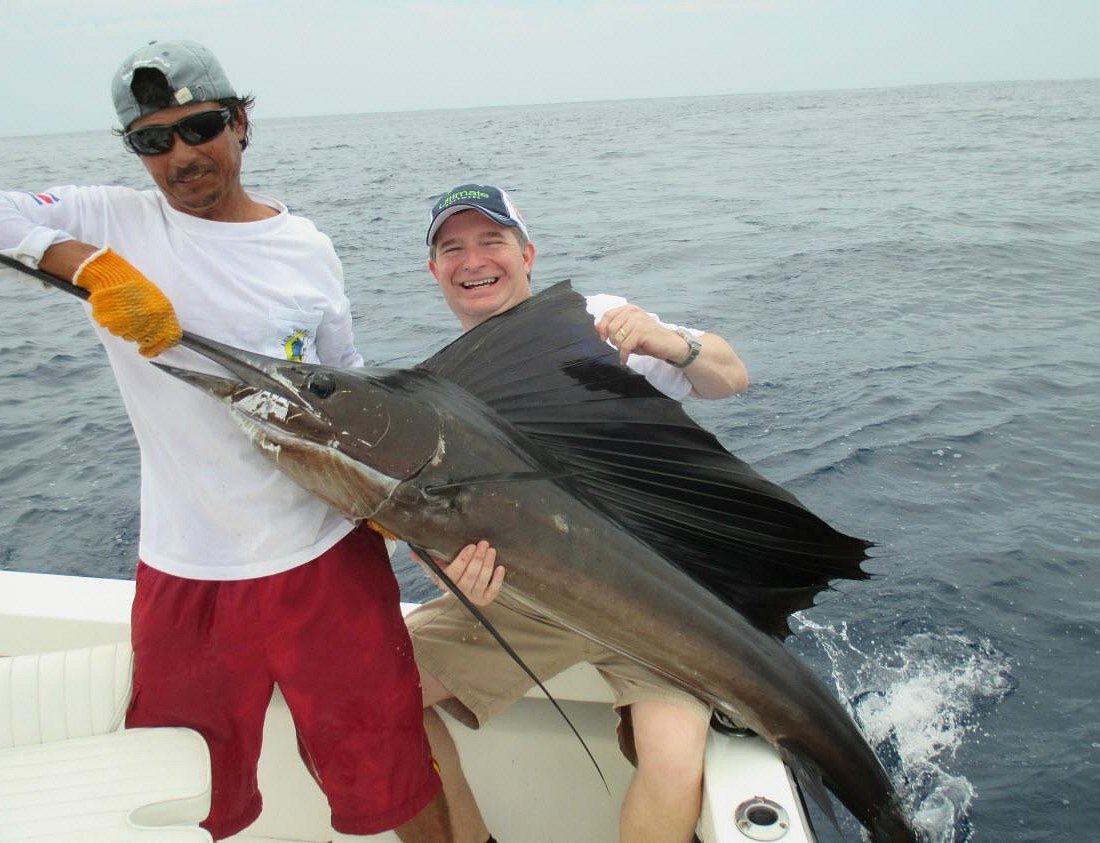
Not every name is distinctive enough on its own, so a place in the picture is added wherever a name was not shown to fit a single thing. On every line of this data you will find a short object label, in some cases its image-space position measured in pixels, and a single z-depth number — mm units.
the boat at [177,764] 1622
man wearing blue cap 1935
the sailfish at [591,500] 1718
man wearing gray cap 1709
